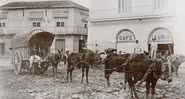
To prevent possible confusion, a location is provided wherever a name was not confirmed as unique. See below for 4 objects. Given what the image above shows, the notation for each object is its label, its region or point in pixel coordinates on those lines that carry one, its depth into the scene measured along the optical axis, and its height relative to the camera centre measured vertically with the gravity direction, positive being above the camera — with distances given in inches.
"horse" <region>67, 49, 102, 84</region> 351.6 -11.3
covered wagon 375.2 +0.5
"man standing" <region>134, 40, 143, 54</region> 371.1 -1.5
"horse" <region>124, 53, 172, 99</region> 267.4 -15.8
